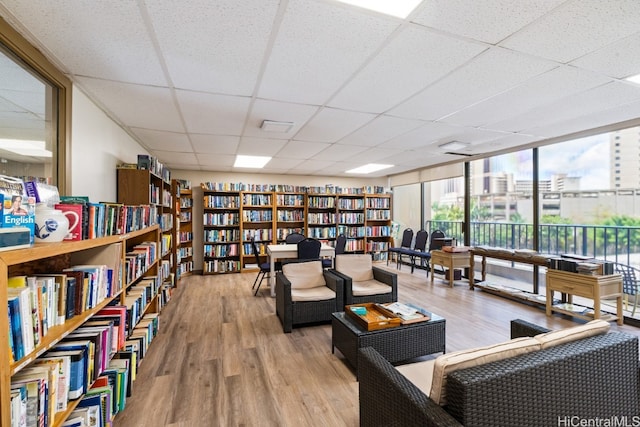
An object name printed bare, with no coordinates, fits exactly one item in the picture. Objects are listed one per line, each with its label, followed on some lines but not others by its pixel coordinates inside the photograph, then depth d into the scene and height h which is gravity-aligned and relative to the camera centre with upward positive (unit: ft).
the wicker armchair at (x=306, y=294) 10.27 -3.05
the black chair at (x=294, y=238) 18.26 -1.58
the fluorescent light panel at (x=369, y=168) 19.89 +3.49
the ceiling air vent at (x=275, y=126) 10.20 +3.34
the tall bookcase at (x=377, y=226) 24.09 -1.02
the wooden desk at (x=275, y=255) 14.85 -2.20
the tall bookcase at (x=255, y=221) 20.58 -0.53
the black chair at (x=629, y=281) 10.80 -2.56
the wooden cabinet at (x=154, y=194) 10.12 +0.77
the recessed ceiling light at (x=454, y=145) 13.39 +3.43
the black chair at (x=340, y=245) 18.34 -2.04
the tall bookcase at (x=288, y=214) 21.61 +0.00
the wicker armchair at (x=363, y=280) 10.89 -2.79
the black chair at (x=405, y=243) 21.51 -2.27
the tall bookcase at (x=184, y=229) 16.99 -1.09
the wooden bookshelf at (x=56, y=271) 2.90 -1.03
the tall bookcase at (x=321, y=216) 22.36 -0.15
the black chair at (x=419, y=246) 20.13 -2.31
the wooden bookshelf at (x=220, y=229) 19.84 -1.14
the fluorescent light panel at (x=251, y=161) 16.47 +3.33
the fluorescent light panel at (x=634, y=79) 7.03 +3.49
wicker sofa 3.29 -2.34
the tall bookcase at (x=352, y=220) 23.31 -0.49
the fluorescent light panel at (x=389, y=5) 4.48 +3.40
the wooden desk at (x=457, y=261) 15.97 -2.67
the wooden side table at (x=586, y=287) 10.00 -2.71
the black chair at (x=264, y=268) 15.09 -2.94
